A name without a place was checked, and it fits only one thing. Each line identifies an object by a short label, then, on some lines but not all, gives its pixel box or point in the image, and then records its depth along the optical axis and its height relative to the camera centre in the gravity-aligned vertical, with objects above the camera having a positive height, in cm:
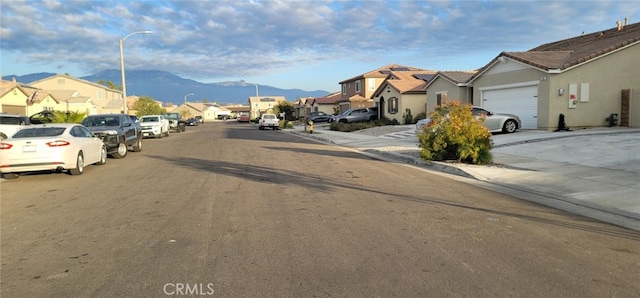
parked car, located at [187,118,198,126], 6819 -28
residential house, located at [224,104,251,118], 17046 +416
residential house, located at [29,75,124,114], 7688 +578
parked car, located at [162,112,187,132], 4012 -15
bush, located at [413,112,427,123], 3423 +8
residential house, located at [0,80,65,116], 3932 +217
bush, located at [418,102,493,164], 1309 -59
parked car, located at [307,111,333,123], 5350 +6
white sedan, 1140 -72
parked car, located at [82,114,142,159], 1633 -38
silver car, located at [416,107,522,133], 2061 -27
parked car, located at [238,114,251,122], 8025 +25
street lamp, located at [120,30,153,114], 2986 +370
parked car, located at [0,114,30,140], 1777 -3
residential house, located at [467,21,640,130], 2020 +128
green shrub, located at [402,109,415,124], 3525 +3
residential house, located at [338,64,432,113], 5266 +383
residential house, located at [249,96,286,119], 13375 +482
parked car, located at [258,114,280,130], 4244 -26
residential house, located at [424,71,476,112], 2855 +187
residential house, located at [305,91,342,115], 6544 +206
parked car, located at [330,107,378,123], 4097 +25
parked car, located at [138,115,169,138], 2972 -36
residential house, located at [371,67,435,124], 3612 +167
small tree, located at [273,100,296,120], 7362 +158
